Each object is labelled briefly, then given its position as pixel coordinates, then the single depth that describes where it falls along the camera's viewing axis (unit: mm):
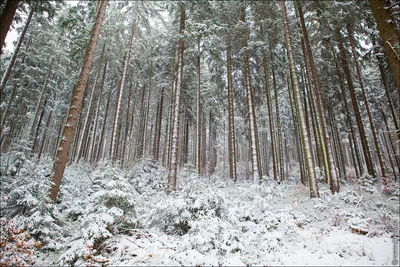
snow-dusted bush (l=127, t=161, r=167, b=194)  11781
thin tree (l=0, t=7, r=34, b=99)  11786
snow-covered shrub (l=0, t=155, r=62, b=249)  4918
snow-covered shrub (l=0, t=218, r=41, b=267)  3871
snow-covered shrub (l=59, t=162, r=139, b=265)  4133
